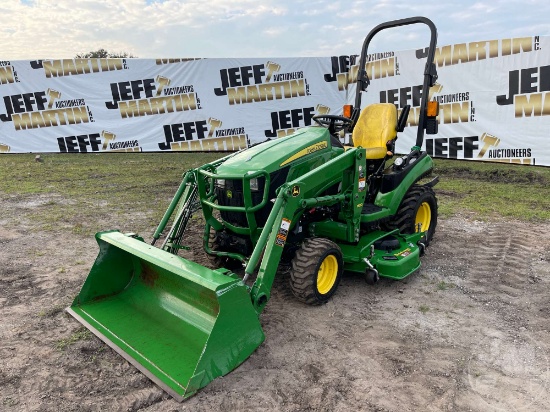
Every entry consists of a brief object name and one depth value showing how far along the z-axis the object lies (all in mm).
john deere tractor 3043
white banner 13914
